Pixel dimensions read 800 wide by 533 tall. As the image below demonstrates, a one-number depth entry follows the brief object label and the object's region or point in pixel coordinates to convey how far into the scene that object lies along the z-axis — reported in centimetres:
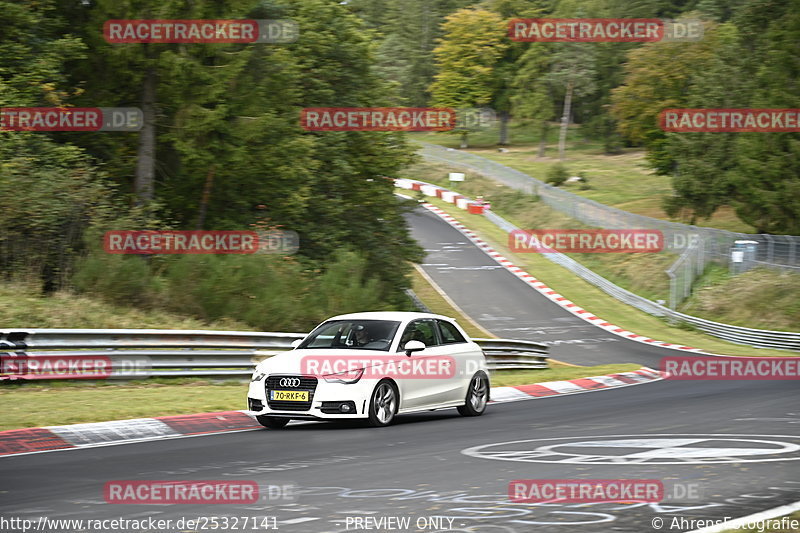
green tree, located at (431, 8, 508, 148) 10325
